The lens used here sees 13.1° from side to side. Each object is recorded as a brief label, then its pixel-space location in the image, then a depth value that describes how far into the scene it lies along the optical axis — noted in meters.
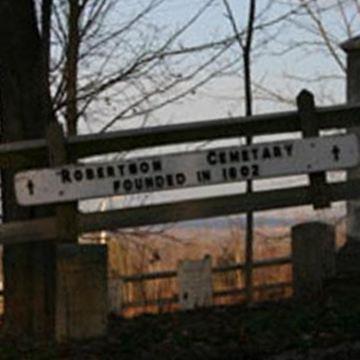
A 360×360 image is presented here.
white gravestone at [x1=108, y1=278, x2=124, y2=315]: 15.54
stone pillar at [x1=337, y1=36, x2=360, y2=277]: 19.54
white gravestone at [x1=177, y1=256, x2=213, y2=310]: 13.43
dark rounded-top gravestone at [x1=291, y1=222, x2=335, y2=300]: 11.76
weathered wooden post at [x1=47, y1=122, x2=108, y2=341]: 10.16
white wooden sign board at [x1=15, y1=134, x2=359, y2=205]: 10.60
